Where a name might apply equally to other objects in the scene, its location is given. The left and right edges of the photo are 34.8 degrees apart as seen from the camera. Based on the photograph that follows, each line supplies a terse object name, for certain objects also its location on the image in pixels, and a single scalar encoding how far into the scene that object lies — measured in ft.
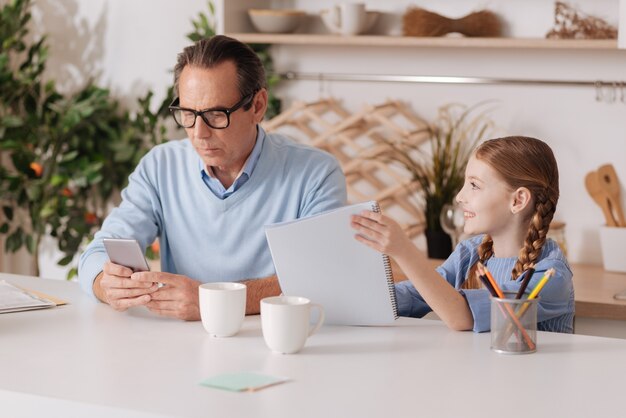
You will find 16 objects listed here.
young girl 6.37
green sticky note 5.07
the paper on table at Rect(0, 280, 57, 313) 6.96
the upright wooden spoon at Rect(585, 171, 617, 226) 10.35
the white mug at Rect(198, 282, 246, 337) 6.15
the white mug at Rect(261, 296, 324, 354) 5.74
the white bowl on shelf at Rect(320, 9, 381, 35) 11.07
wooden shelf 9.98
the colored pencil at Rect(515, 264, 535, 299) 5.89
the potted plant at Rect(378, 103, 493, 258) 10.77
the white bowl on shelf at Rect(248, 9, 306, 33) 11.32
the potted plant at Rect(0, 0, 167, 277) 12.71
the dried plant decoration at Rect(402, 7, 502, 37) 10.63
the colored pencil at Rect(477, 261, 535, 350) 5.82
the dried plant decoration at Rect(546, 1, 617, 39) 10.14
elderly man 7.57
